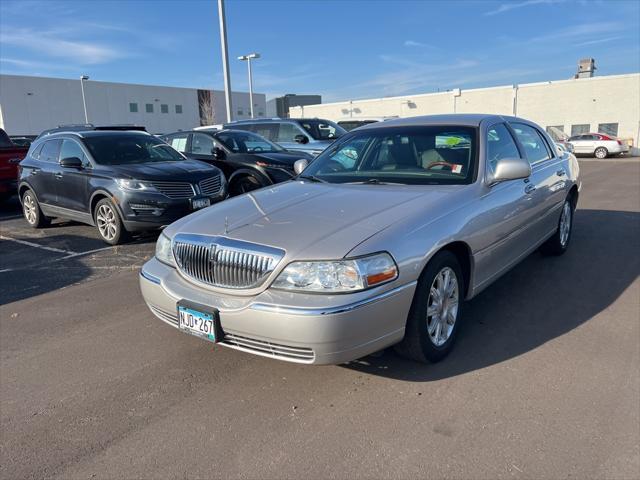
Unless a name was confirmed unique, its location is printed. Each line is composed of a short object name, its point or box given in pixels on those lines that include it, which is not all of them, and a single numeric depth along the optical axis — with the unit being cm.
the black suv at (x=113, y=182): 685
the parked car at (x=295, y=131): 1192
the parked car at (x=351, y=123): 1882
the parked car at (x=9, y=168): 1020
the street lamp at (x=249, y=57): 2662
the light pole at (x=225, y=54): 1639
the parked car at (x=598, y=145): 2711
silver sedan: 270
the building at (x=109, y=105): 4491
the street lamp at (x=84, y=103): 4854
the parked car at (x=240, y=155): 888
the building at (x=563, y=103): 3117
